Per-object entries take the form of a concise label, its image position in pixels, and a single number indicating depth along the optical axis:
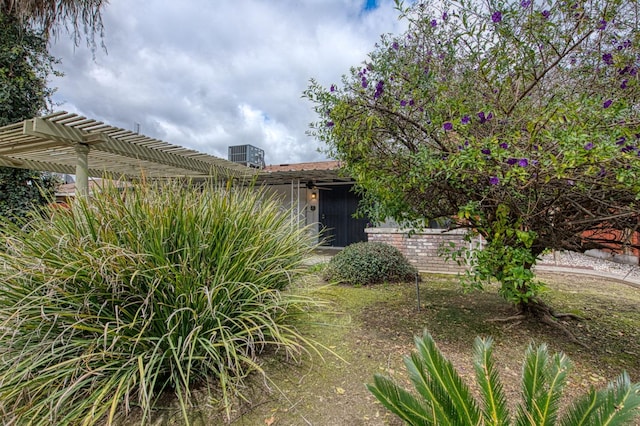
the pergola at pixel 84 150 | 4.06
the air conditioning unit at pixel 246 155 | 13.09
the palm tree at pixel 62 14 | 5.80
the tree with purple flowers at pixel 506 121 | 2.00
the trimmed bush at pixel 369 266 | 5.26
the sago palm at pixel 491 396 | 1.32
